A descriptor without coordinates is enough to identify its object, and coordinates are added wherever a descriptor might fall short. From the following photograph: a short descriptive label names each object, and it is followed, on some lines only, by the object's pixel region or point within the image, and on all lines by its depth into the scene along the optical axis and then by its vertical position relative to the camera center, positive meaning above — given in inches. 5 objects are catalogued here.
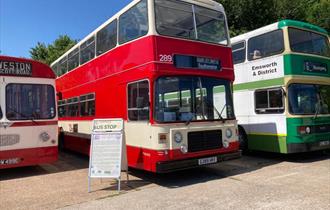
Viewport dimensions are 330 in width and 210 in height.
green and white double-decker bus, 413.1 +33.7
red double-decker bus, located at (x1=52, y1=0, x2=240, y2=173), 320.2 +35.5
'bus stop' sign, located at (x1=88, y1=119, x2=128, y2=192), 315.3 -24.3
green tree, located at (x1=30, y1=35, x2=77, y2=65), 1553.9 +321.5
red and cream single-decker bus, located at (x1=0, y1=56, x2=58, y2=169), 374.9 +11.3
